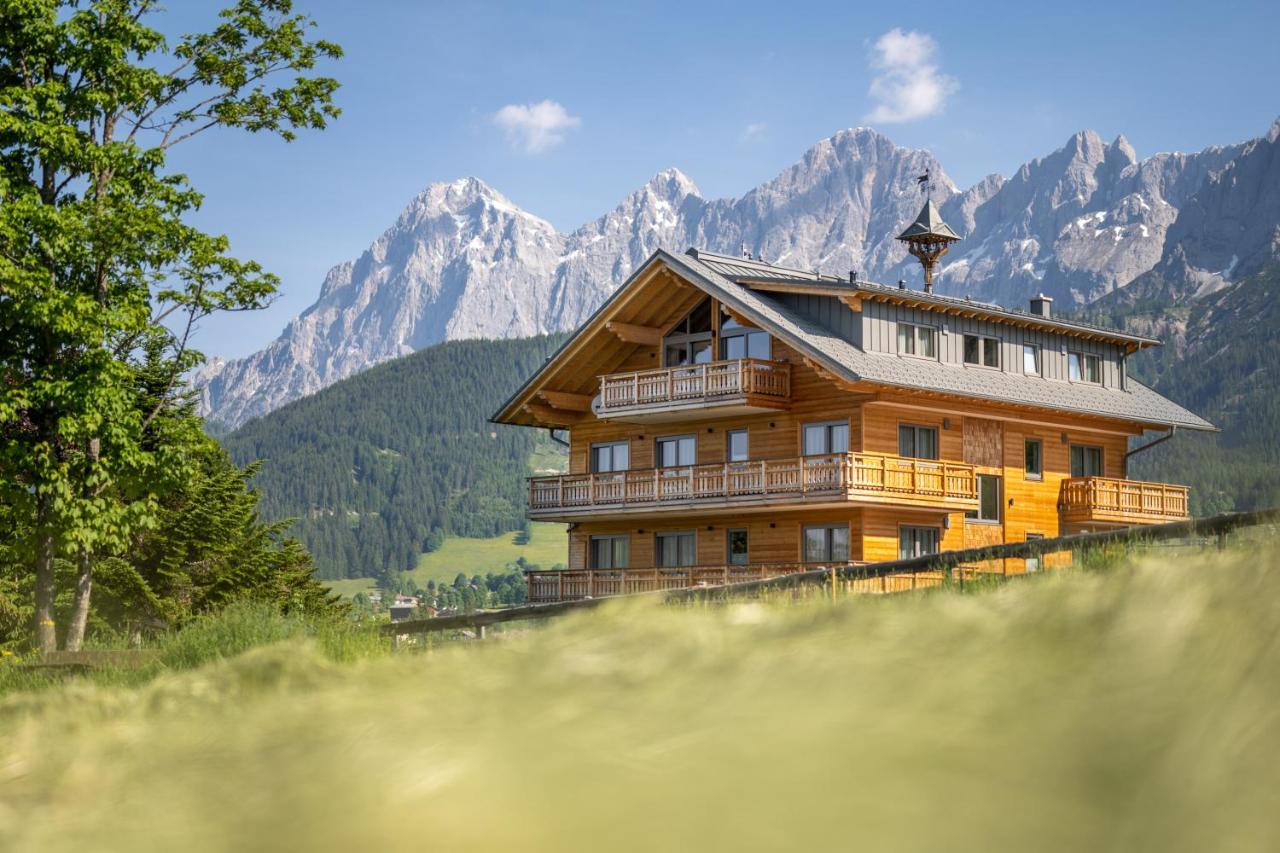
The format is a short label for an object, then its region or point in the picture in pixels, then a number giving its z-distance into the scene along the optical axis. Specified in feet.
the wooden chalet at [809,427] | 121.60
